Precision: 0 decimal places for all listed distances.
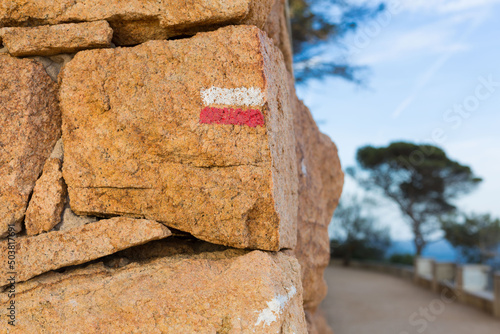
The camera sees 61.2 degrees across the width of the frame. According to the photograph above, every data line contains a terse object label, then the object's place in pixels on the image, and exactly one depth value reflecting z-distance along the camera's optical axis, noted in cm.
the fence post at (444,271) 902
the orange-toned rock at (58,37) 187
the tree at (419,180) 1491
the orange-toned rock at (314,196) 269
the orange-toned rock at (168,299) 159
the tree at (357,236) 1480
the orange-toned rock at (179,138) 172
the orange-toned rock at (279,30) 266
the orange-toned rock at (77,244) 175
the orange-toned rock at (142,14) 183
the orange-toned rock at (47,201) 179
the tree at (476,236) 1245
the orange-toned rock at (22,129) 180
